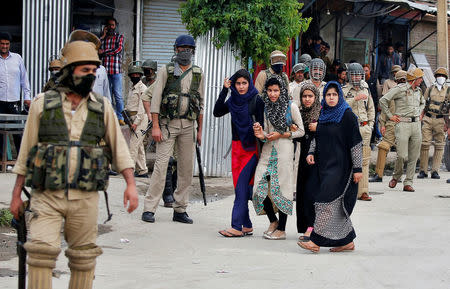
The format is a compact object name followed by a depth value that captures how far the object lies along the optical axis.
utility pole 17.89
